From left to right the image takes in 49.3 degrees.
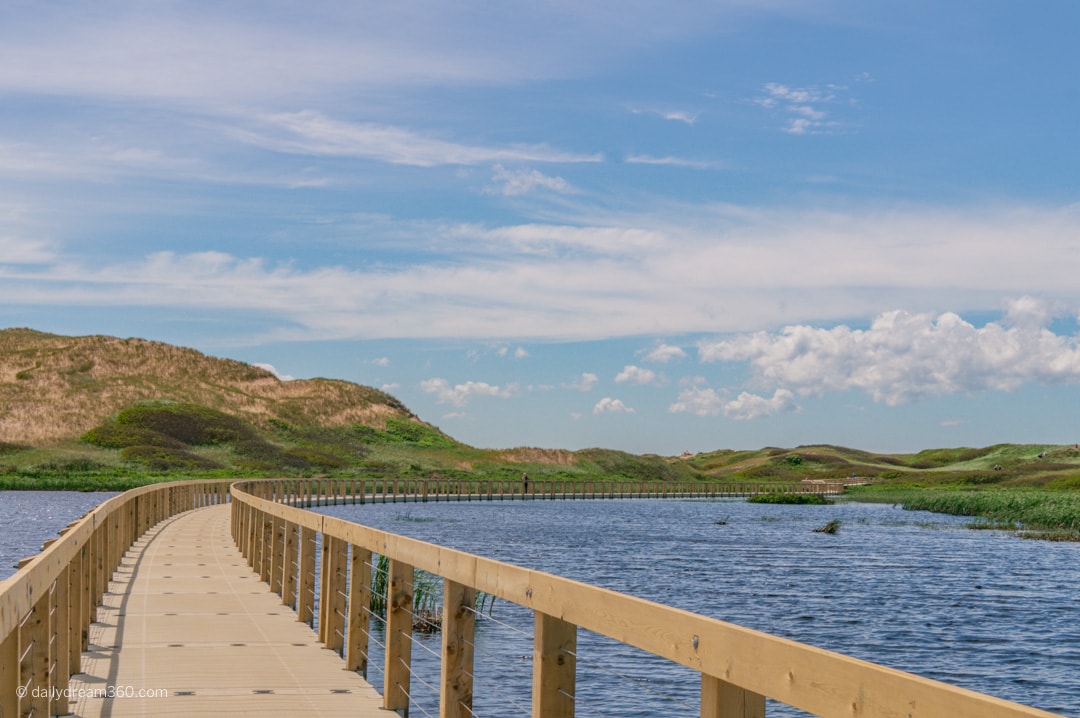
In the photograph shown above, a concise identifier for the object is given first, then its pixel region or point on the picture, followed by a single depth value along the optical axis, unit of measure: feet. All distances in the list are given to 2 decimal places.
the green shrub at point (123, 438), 306.96
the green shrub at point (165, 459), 280.31
